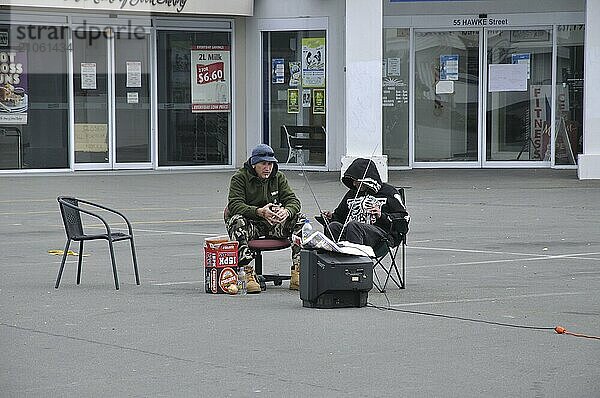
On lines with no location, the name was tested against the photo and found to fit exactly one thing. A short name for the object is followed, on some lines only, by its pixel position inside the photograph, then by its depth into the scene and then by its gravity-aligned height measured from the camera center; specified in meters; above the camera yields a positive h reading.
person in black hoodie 19.84 -1.58
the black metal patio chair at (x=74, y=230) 20.20 -1.77
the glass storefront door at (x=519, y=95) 46.87 -1.32
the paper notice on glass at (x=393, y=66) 47.09 -0.73
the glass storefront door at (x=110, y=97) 46.03 -1.33
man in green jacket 20.23 -1.58
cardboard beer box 19.70 -2.00
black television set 18.06 -1.95
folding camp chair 19.97 -1.90
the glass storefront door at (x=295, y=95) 46.37 -1.30
